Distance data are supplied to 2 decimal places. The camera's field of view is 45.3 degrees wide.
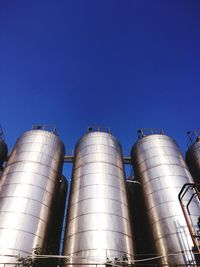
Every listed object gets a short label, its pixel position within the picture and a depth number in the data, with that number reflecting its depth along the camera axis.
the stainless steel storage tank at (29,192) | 13.12
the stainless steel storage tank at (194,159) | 20.17
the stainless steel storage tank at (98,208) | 12.52
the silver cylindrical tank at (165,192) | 13.06
